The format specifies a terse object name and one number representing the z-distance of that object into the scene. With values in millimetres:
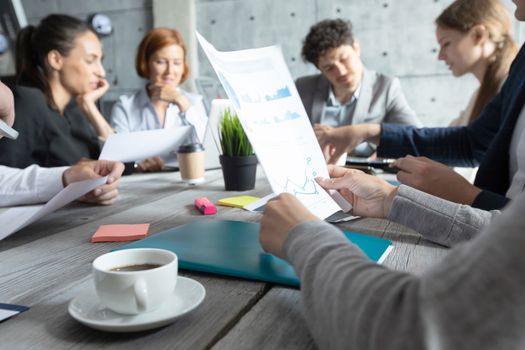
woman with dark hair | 1754
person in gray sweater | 286
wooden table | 464
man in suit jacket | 2689
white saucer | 456
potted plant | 1307
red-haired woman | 2834
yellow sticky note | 1121
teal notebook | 631
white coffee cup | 465
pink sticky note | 825
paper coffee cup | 1484
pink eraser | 1045
